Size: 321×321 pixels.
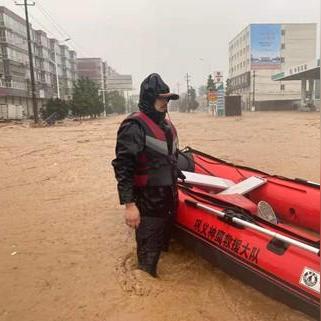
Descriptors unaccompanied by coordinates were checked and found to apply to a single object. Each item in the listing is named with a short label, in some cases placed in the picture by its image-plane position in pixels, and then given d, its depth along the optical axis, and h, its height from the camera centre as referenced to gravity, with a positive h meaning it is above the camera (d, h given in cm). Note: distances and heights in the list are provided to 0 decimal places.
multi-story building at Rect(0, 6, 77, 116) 5203 +450
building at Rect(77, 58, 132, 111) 5819 +356
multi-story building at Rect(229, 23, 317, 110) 6581 +487
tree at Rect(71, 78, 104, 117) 4262 -55
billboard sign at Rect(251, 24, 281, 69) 6712 +637
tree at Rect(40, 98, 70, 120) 3756 -118
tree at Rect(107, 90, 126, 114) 7625 -157
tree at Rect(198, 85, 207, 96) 9912 +18
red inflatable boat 313 -120
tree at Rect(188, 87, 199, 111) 7369 -154
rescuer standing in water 347 -61
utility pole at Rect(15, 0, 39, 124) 3189 +204
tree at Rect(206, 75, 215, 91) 5944 +117
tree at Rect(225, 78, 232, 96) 7431 +53
